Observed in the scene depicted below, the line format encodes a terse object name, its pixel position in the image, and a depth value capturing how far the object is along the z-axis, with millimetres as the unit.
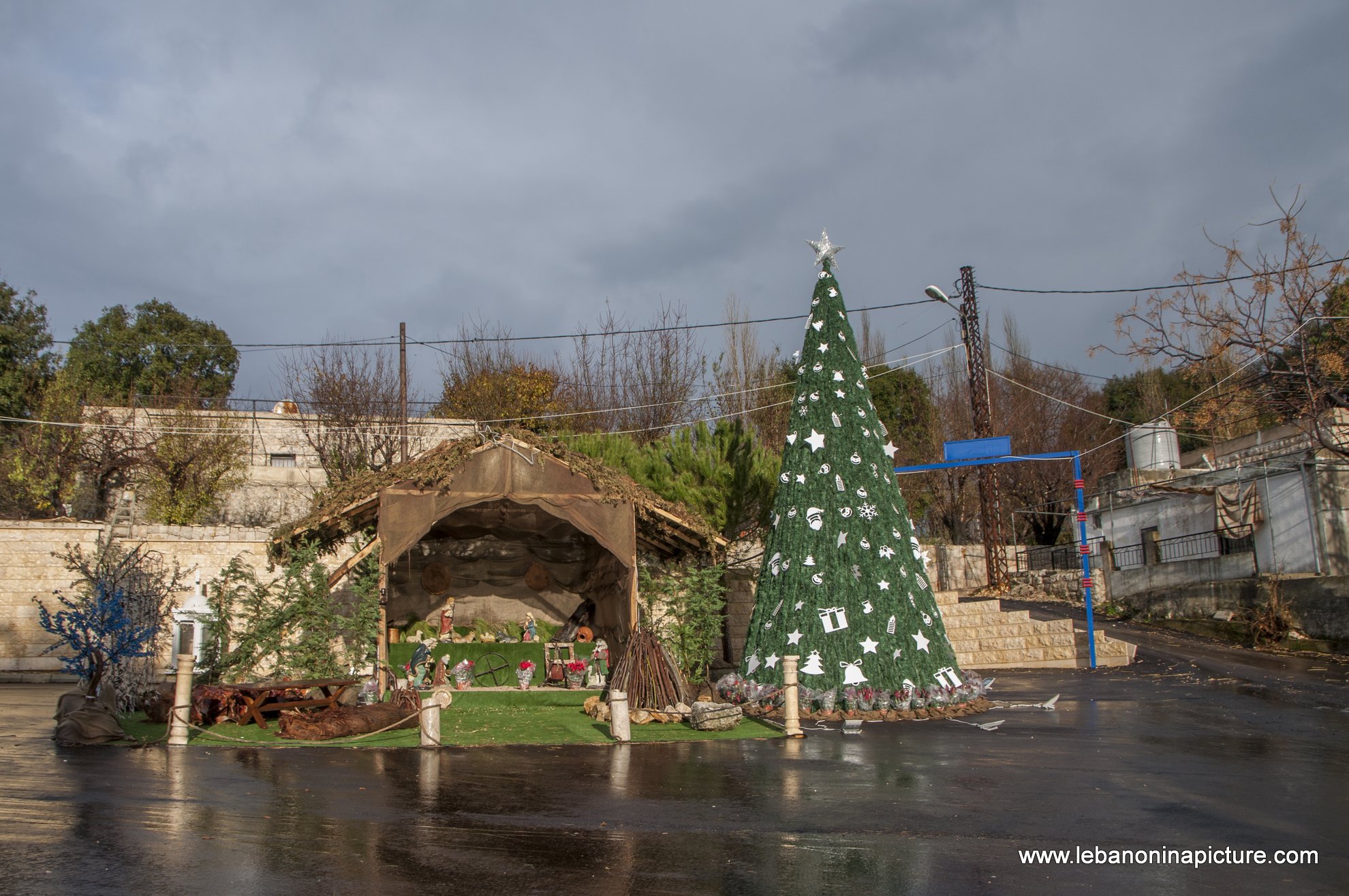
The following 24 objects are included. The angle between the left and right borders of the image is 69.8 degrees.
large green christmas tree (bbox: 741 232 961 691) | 12578
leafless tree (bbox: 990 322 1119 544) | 37938
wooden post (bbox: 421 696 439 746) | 10180
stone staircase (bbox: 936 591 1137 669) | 19703
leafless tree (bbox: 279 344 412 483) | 26844
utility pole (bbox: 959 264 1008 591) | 24984
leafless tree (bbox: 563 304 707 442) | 29625
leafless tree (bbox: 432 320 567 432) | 29484
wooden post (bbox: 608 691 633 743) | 10680
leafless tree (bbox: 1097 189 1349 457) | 18281
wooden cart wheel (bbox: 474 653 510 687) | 16234
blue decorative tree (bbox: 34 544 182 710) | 11727
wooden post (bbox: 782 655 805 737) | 10977
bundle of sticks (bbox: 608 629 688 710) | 12727
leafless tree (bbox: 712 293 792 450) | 31625
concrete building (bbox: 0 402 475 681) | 18578
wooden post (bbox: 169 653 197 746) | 10125
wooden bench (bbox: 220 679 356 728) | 11820
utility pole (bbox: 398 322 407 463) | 26016
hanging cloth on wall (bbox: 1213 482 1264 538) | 23016
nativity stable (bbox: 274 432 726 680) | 14508
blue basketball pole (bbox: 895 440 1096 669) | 18250
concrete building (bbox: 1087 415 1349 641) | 21328
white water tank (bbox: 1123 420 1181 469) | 30672
